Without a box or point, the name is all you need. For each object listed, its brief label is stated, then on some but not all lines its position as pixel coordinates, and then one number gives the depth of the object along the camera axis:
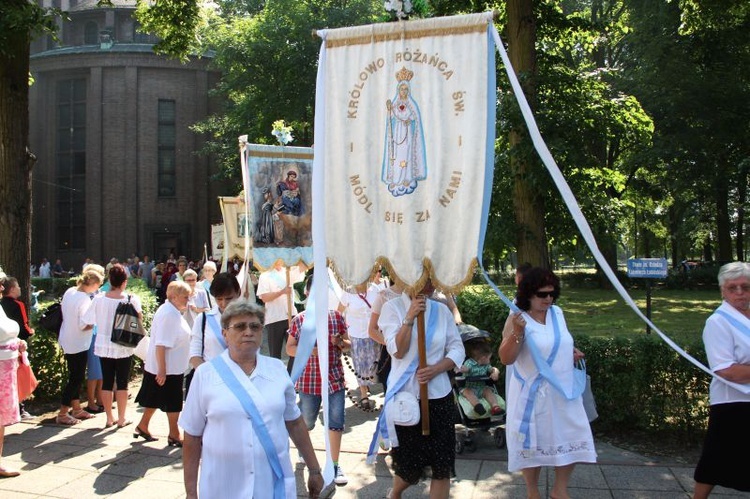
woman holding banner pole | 4.58
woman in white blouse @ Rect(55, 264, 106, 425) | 8.41
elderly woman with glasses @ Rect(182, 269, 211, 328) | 9.11
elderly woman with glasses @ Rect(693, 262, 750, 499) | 4.46
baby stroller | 7.06
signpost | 9.90
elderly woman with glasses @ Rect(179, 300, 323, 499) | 3.46
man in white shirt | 9.55
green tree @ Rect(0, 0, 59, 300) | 10.00
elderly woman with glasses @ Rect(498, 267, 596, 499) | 4.61
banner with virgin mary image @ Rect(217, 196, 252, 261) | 11.92
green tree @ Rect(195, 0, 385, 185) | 28.42
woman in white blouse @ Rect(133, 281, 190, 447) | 7.19
